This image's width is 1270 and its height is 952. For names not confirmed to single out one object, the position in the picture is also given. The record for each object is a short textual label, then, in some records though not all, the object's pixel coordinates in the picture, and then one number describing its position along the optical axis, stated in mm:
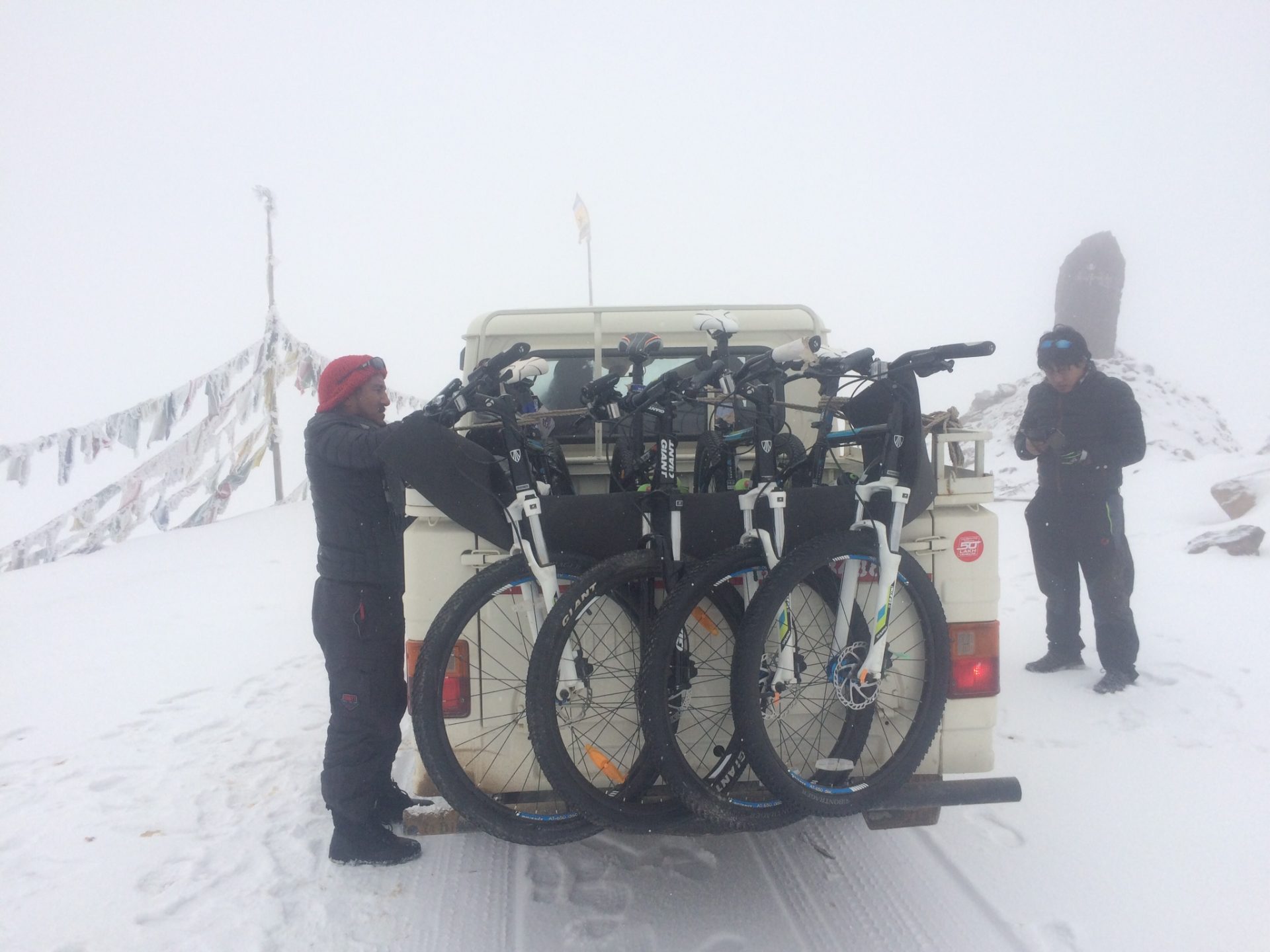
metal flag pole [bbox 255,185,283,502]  13414
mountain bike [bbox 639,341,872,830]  2207
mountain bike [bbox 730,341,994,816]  2271
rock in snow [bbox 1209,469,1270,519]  10445
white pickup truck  2600
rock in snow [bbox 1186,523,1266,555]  7691
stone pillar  26594
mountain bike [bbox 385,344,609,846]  2428
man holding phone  4531
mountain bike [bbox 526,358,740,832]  2258
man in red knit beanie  2924
